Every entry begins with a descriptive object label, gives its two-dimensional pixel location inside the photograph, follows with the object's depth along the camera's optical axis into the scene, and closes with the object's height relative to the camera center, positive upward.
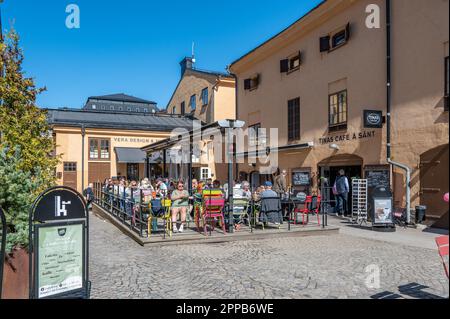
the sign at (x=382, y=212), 10.23 -1.17
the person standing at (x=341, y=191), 13.15 -0.78
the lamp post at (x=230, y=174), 9.05 -0.13
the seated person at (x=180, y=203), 8.85 -0.84
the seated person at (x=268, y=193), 9.56 -0.62
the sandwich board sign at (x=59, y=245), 3.85 -0.82
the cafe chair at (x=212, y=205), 8.73 -0.85
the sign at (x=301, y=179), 15.80 -0.43
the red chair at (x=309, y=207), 10.34 -1.08
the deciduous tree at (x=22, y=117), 7.73 +1.13
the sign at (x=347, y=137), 12.73 +1.15
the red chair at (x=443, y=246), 3.76 -0.78
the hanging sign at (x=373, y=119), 11.91 +1.60
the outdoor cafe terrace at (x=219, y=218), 8.65 -1.28
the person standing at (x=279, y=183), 13.27 -0.53
